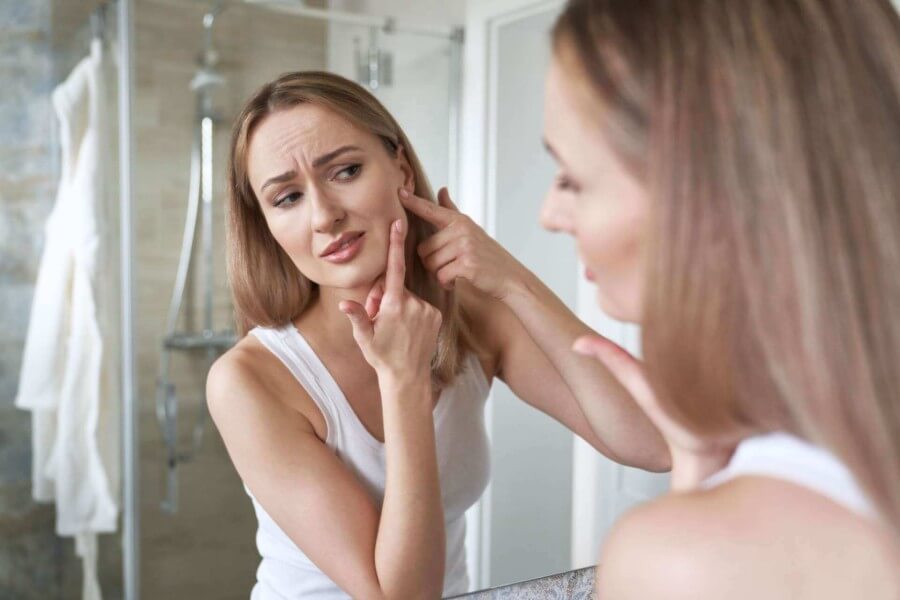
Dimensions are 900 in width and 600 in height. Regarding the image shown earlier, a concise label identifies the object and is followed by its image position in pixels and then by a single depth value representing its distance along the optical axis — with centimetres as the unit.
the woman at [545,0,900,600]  36
